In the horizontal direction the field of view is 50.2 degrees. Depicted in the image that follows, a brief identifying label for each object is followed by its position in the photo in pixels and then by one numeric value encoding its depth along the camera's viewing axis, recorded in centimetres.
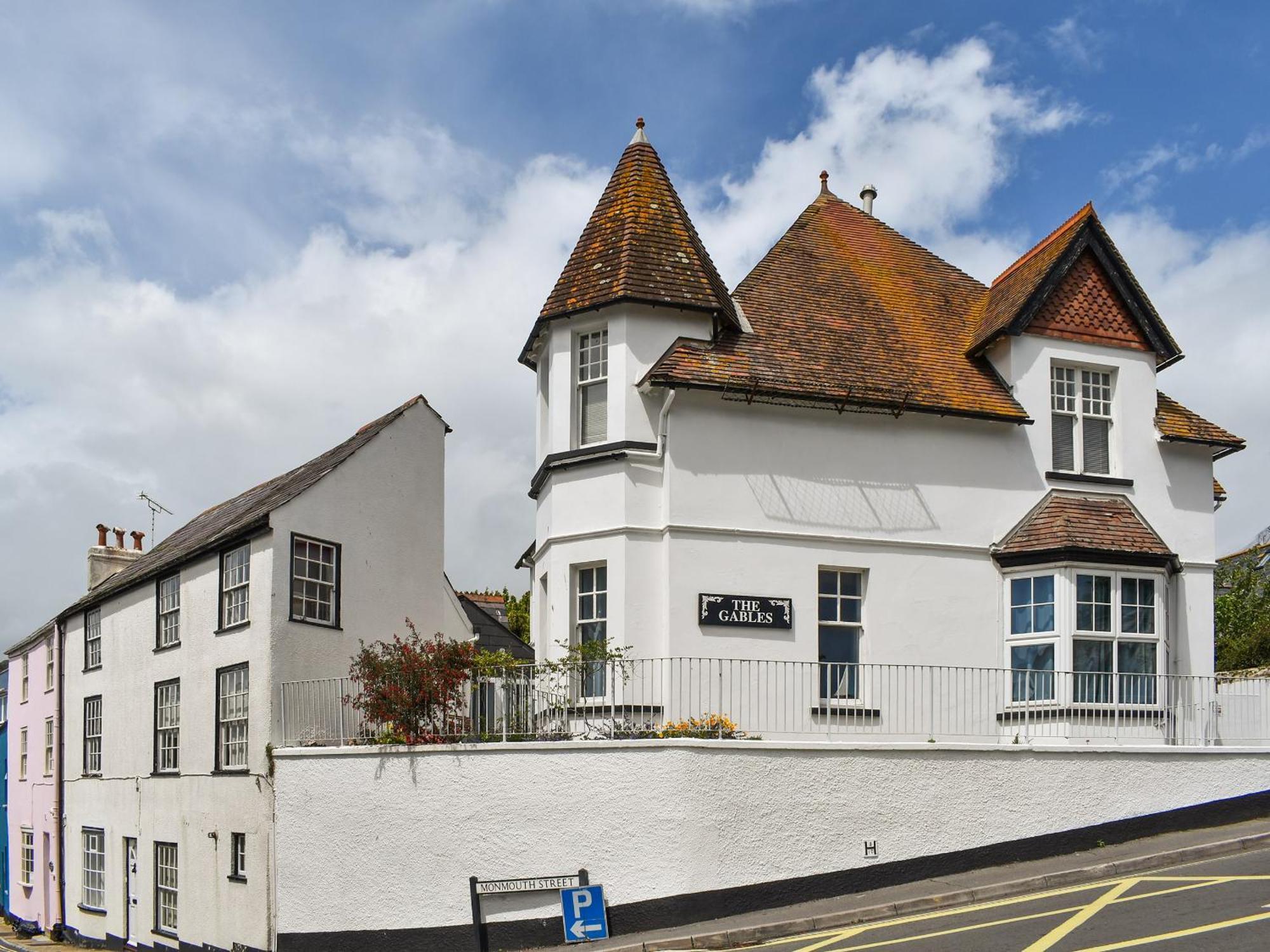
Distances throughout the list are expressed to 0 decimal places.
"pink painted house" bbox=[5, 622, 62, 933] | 3112
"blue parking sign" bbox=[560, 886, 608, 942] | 1568
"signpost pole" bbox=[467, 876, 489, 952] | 1620
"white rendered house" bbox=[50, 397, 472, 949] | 1997
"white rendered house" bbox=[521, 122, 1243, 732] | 1919
